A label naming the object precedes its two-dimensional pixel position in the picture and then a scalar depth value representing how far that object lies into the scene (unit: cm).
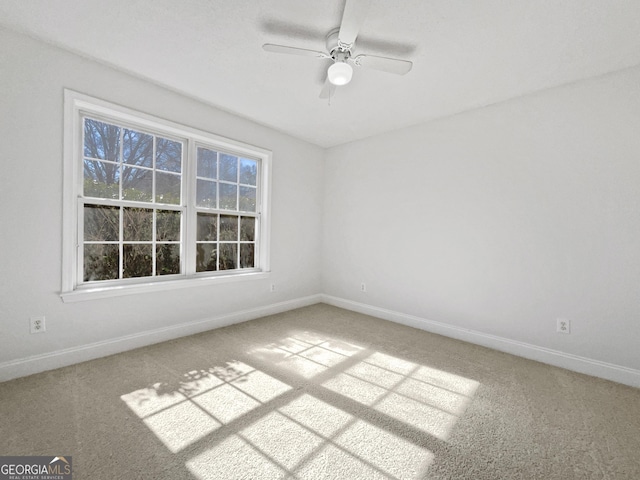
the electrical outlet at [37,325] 224
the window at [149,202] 252
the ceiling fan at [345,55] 175
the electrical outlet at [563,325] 262
